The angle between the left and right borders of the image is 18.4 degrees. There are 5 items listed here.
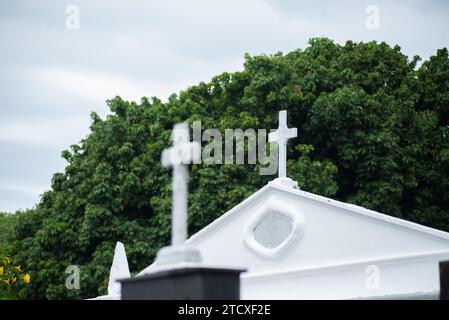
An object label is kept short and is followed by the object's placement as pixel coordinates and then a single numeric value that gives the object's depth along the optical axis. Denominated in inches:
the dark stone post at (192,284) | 430.1
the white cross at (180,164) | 462.8
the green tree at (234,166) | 1439.4
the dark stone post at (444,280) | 589.3
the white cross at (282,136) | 1014.0
